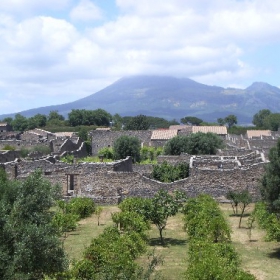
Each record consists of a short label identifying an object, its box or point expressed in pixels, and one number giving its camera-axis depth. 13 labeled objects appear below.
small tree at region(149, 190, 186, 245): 20.75
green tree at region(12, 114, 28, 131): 113.75
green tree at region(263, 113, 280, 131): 117.31
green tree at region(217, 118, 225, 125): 150.29
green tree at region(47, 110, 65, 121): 137.11
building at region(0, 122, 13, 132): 105.30
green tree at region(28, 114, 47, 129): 113.19
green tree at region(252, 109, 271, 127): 155.38
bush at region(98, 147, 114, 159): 54.41
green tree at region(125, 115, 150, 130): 101.38
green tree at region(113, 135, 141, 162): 51.09
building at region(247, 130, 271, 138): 87.83
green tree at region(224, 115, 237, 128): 150.62
